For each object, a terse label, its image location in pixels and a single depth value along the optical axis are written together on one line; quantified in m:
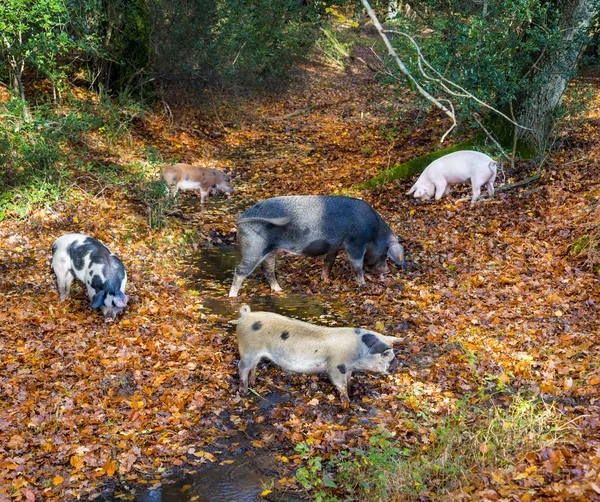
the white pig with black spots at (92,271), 8.73
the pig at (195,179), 14.45
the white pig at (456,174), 12.60
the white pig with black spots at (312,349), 6.94
